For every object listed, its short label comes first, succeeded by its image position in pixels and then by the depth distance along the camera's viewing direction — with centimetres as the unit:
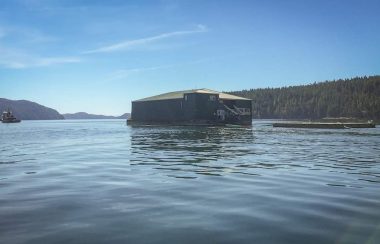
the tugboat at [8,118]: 19275
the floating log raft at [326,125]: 8112
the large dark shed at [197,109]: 9500
